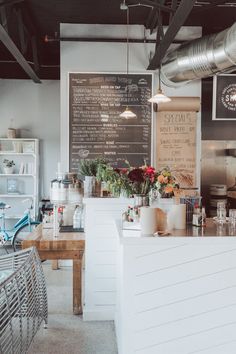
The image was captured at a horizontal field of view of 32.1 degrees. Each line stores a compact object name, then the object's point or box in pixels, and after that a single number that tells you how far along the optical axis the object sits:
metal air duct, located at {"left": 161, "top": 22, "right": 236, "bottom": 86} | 4.43
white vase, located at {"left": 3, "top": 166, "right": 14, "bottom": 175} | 8.07
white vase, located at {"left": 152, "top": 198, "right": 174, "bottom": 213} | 3.14
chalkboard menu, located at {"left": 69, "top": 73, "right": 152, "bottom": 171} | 6.19
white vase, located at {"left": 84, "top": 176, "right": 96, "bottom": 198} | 4.07
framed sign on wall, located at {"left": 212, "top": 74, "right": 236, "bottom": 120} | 6.60
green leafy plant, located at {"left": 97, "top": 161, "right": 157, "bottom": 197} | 3.14
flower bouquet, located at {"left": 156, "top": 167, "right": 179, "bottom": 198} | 3.05
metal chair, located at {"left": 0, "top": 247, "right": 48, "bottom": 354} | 2.66
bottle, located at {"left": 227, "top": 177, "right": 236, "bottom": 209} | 7.08
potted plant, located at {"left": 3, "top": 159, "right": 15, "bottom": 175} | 8.08
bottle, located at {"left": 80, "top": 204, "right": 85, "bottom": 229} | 4.39
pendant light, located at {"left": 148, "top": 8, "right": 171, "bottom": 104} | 4.80
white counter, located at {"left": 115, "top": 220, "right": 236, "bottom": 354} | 2.72
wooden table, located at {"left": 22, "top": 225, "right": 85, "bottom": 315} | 3.91
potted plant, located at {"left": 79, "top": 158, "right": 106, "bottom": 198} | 4.08
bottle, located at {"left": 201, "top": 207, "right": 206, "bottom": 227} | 3.10
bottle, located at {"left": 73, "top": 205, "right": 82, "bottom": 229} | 4.38
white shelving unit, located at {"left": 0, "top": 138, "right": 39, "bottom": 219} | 8.09
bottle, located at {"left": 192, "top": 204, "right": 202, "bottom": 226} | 3.09
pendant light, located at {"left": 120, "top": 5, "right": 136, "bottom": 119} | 5.59
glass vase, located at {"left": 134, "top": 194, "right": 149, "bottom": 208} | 3.12
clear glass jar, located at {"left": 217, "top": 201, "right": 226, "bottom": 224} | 3.27
